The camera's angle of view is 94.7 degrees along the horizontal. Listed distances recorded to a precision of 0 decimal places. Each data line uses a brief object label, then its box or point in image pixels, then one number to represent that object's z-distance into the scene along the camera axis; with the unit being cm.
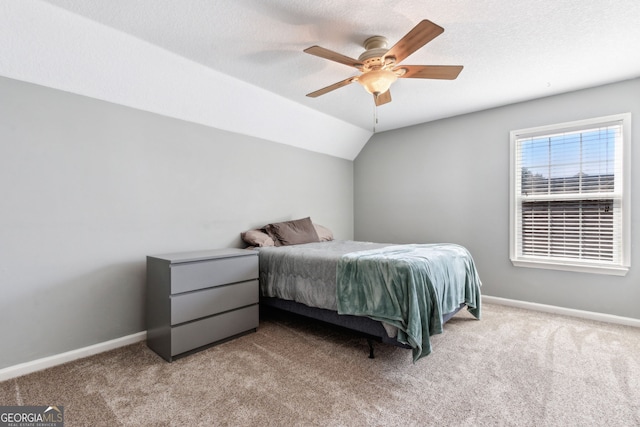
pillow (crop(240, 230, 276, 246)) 326
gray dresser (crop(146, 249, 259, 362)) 220
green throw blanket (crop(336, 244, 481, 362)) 195
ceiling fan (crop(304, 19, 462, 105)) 188
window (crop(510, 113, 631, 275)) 293
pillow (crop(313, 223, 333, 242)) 396
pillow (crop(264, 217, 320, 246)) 346
